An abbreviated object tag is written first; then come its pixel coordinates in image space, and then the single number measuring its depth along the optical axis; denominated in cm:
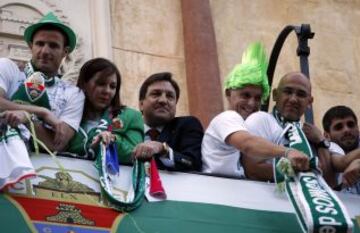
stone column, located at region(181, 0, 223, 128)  819
